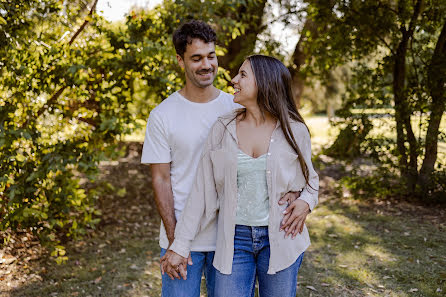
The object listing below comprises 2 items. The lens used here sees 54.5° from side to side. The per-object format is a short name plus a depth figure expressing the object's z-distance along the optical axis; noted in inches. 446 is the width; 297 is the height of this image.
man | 95.7
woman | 86.4
